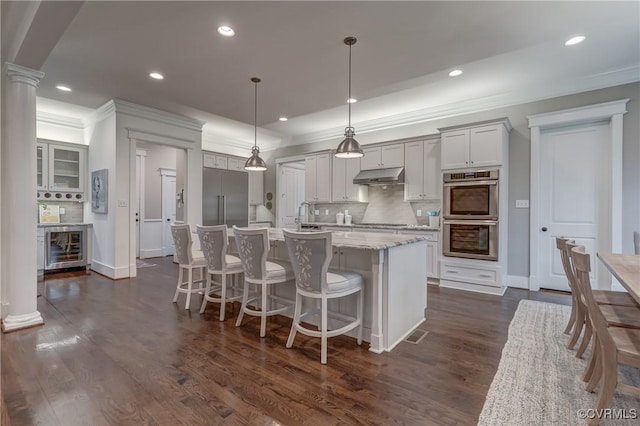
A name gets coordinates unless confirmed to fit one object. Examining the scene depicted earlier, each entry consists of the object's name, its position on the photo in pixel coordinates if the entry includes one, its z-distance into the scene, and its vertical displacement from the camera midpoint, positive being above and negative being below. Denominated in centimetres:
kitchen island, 242 -61
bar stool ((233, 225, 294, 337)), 270 -52
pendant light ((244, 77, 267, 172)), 383 +62
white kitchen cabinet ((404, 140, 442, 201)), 480 +67
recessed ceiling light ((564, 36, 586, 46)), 296 +173
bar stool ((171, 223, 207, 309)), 337 -51
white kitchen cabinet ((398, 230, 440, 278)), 457 -63
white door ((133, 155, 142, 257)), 683 -27
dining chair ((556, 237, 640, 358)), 206 -65
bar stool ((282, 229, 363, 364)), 224 -53
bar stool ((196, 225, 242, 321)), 309 -50
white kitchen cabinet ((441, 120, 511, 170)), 409 +94
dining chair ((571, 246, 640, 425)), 150 -69
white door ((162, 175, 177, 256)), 728 +3
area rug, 162 -110
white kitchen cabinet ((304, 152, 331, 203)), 616 +70
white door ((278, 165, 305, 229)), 720 +43
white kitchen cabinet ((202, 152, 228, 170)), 627 +107
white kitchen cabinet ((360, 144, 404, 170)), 519 +97
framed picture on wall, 498 +33
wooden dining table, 157 -38
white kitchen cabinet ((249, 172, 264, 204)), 739 +59
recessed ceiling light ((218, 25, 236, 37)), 270 +165
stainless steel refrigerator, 619 +29
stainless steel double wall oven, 407 -3
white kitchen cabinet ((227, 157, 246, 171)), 674 +109
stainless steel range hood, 507 +61
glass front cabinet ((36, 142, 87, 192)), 521 +76
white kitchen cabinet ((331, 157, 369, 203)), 576 +55
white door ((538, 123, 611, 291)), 392 +26
